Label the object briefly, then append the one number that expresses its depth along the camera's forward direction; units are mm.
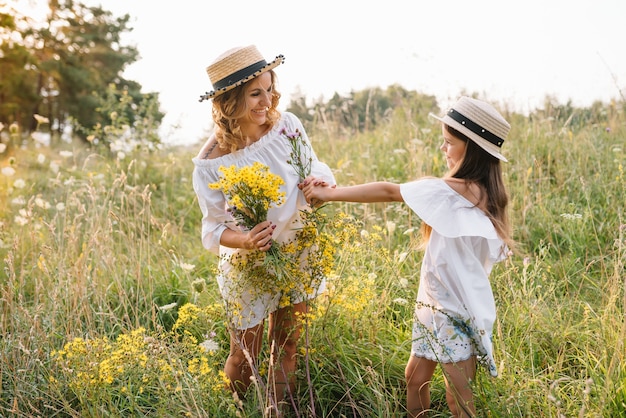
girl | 2258
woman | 2516
